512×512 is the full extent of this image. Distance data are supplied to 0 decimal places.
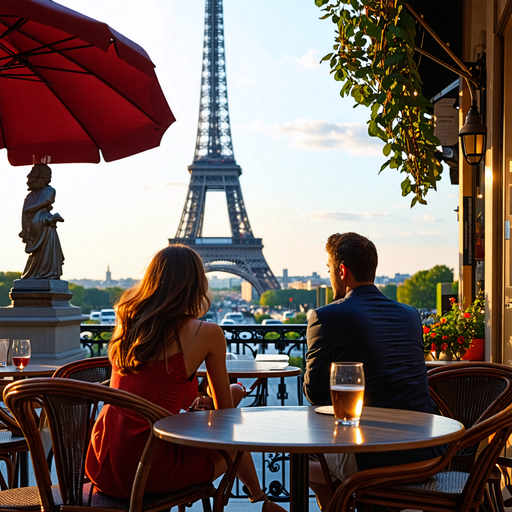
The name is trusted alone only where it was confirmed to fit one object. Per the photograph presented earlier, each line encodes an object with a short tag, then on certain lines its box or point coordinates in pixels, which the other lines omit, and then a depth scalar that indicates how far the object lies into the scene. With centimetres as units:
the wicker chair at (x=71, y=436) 175
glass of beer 167
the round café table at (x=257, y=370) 303
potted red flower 414
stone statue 593
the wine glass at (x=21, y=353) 321
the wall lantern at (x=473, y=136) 426
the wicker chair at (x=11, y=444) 266
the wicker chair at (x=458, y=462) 174
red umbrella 368
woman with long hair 195
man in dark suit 212
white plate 193
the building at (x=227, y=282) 9920
